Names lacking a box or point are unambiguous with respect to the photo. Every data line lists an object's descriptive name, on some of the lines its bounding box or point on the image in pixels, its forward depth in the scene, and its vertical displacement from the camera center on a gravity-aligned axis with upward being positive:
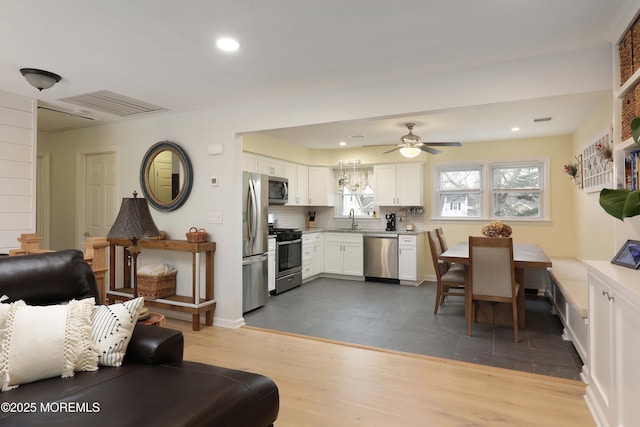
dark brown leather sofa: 1.36 -0.73
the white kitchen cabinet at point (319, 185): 7.06 +0.58
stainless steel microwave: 5.73 +0.40
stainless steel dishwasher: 6.20 -0.70
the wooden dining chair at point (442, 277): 4.13 -0.72
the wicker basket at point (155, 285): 4.04 -0.78
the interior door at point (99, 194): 4.88 +0.30
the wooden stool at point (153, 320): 2.42 -0.70
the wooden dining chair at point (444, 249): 4.80 -0.46
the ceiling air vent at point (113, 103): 3.60 +1.18
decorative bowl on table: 4.32 -0.18
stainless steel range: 5.45 -0.67
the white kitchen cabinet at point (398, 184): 6.34 +0.55
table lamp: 2.48 -0.04
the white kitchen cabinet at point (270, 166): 5.53 +0.77
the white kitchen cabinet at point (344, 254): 6.45 -0.69
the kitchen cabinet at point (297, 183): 6.34 +0.59
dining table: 3.56 -0.46
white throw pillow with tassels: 1.60 -0.58
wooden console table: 3.82 -0.86
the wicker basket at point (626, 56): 2.13 +0.95
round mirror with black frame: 4.20 +0.47
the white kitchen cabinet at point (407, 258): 6.04 -0.72
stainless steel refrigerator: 4.36 -0.32
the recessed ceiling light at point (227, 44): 2.44 +1.17
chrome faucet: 7.09 -0.06
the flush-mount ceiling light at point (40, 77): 2.95 +1.13
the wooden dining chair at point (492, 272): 3.49 -0.56
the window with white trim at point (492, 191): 5.85 +0.40
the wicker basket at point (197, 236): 3.94 -0.22
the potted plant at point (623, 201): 1.56 +0.06
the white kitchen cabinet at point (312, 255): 6.22 -0.69
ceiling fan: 4.78 +0.91
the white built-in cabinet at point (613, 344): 1.54 -0.63
